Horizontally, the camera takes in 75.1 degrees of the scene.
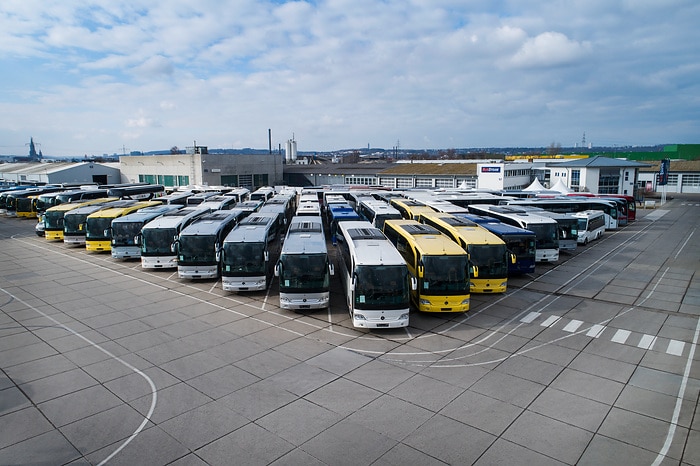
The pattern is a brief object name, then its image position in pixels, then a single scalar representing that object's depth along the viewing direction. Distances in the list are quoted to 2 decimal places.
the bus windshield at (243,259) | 18.42
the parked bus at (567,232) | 27.08
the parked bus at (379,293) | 14.52
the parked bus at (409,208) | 27.59
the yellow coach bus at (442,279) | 15.88
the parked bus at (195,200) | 35.38
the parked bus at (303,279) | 16.22
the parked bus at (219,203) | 31.17
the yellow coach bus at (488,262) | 18.70
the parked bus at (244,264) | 18.44
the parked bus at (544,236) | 24.02
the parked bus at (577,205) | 35.97
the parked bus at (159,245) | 22.36
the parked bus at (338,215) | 25.93
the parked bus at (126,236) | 24.61
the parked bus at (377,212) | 26.69
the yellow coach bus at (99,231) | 26.75
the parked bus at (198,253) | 20.33
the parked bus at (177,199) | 36.31
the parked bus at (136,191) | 44.21
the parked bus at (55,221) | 31.08
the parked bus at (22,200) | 43.06
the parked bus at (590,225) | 30.94
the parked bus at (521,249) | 21.67
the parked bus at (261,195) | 41.53
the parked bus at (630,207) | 42.47
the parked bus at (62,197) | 39.25
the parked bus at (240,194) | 40.11
